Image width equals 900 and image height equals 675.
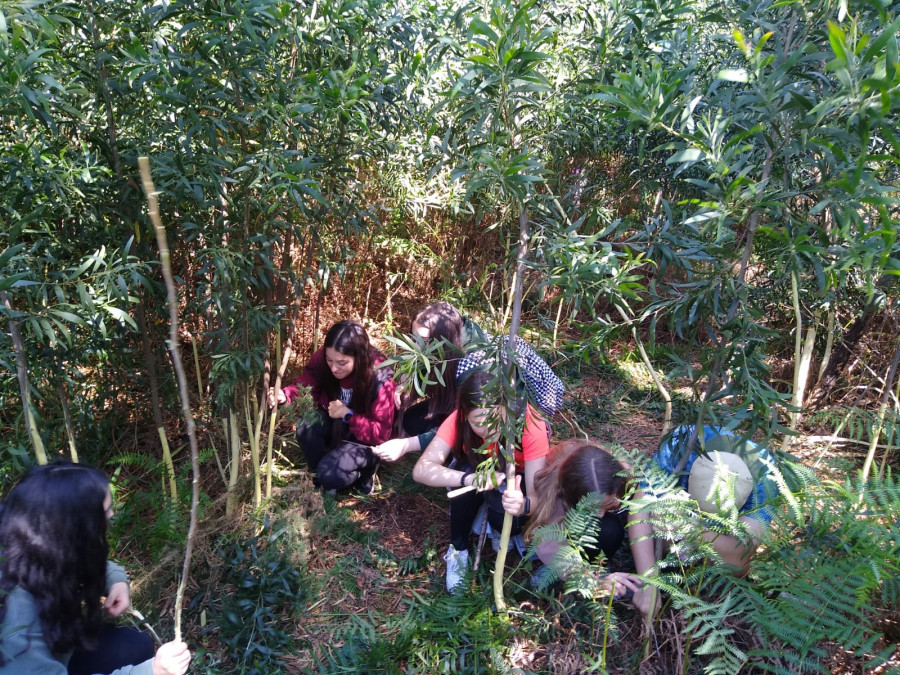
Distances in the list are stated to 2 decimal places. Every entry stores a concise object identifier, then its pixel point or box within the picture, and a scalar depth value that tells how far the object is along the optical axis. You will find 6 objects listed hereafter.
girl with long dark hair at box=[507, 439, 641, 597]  2.00
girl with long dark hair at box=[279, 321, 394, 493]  2.76
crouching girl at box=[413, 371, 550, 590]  2.13
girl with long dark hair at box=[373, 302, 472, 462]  2.70
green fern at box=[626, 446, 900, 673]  1.38
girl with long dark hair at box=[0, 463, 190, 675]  1.36
